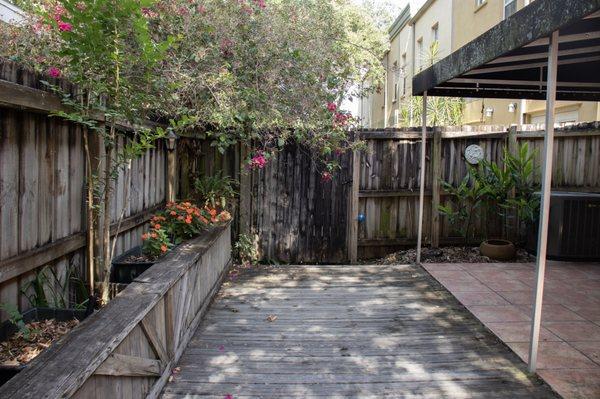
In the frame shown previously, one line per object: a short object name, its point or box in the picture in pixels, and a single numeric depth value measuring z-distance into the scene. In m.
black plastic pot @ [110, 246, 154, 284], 4.01
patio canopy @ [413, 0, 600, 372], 3.06
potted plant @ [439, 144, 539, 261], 6.82
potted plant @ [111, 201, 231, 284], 4.04
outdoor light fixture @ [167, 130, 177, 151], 5.57
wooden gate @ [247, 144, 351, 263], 6.86
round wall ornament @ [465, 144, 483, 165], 7.19
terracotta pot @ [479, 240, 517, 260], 6.75
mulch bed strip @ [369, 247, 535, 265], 6.86
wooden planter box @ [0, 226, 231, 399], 1.82
